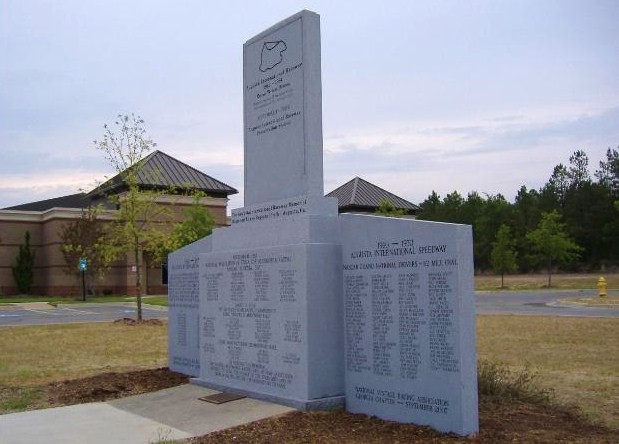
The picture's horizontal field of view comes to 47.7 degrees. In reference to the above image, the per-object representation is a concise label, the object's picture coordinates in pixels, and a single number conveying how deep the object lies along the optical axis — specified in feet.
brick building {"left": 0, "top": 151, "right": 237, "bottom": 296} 167.22
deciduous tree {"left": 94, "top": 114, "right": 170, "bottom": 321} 77.00
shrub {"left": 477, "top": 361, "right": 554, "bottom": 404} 26.53
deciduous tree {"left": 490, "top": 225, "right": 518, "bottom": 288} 171.63
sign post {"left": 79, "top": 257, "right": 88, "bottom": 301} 139.98
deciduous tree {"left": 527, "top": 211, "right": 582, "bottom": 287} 165.40
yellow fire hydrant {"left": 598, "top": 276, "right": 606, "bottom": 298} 103.40
